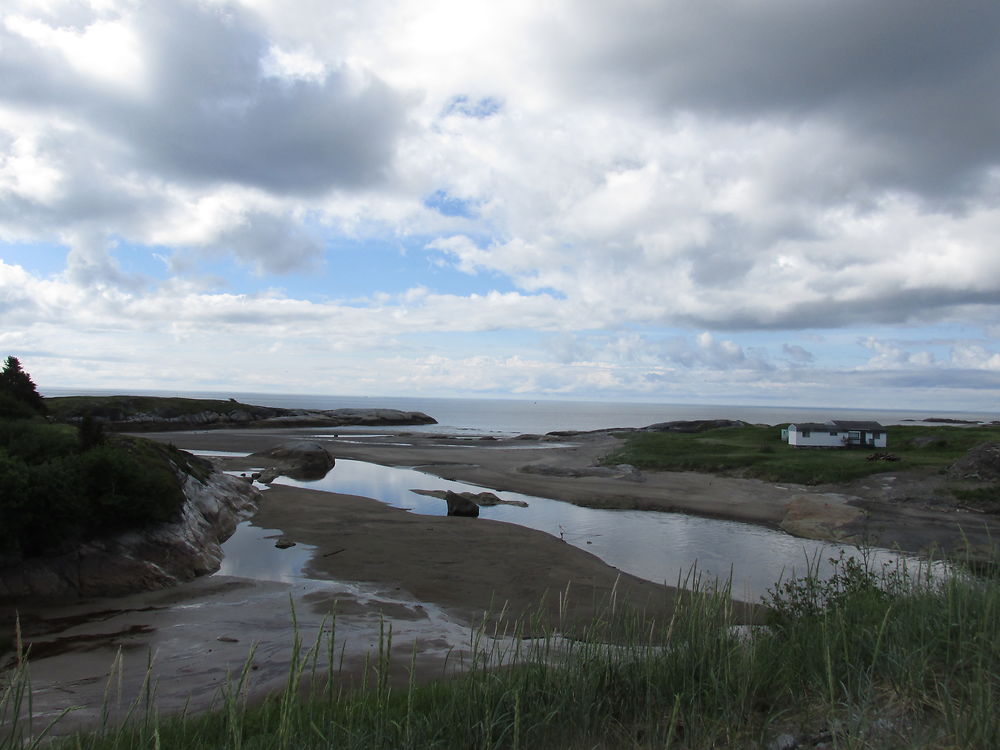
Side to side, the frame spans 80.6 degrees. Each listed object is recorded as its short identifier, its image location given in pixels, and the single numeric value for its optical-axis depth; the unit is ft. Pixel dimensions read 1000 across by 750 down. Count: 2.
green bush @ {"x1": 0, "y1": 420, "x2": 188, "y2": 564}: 56.08
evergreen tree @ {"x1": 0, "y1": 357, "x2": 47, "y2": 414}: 104.46
